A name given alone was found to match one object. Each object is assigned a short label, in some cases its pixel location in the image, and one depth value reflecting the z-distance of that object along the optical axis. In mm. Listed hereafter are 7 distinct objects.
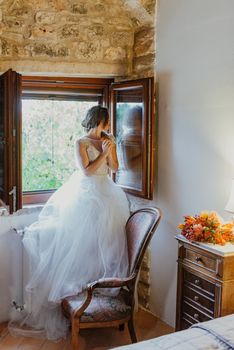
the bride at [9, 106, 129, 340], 3152
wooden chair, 2859
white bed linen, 1634
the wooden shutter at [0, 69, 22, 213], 3149
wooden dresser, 2400
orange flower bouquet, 2551
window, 3529
